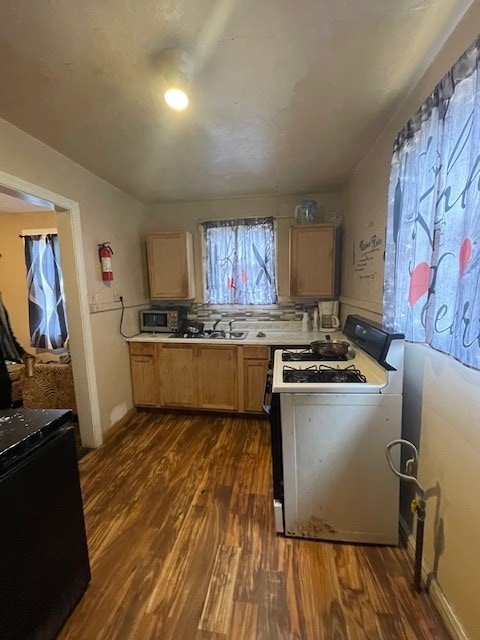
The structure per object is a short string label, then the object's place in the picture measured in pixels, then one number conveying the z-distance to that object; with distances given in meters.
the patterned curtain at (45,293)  3.40
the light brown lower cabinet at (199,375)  2.79
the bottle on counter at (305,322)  3.01
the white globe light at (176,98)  1.30
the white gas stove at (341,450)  1.40
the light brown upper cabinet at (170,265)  3.08
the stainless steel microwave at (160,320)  3.12
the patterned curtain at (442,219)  0.85
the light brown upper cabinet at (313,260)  2.84
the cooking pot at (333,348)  1.90
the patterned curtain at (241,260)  3.18
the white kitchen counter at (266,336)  2.71
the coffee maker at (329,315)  2.95
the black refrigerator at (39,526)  0.90
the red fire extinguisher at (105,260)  2.53
